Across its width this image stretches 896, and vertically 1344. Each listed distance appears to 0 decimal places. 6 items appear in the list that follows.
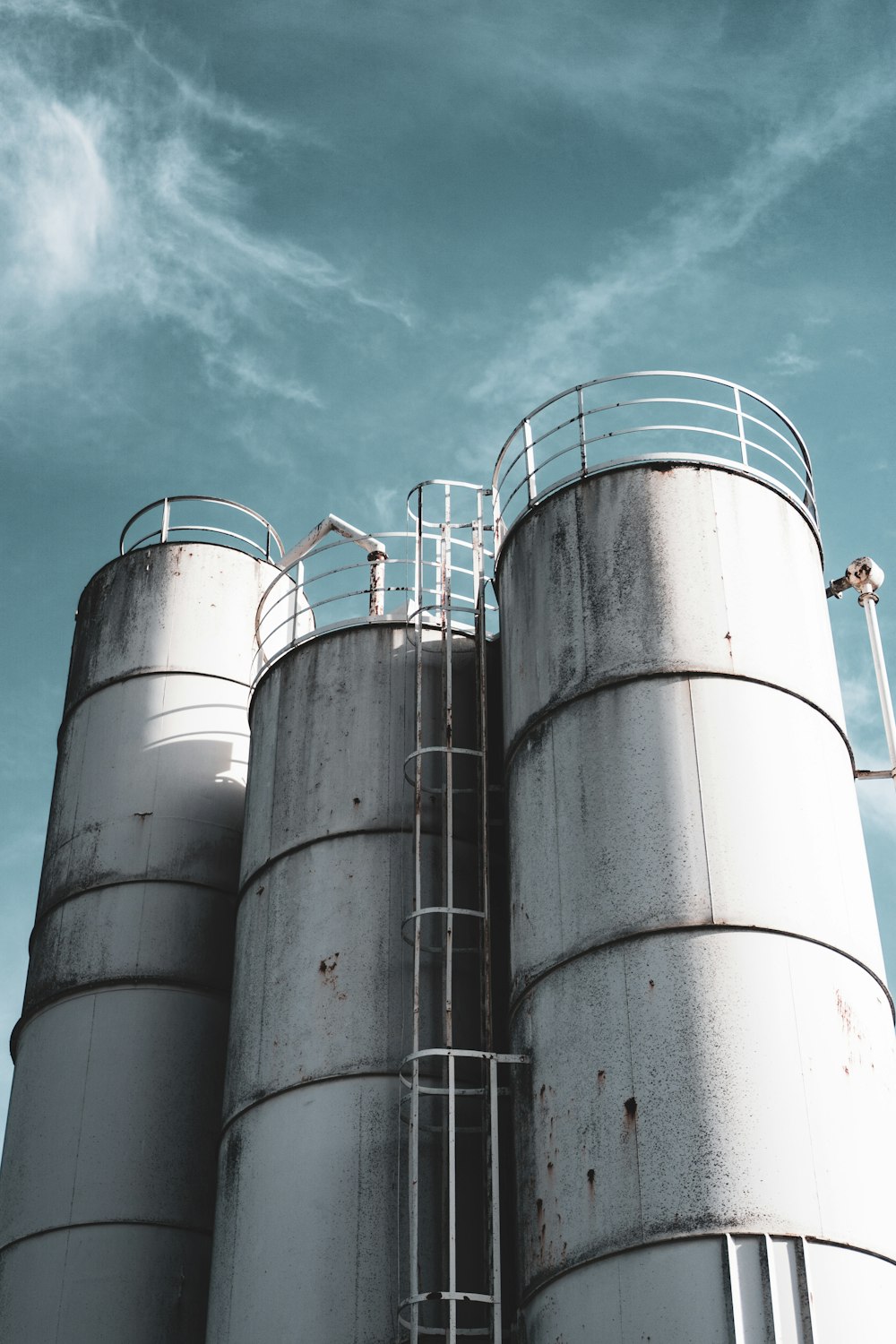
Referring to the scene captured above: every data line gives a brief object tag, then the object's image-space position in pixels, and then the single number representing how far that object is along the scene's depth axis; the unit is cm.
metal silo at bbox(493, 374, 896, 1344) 1079
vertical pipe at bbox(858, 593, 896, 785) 1471
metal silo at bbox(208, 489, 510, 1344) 1321
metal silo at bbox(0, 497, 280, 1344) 1584
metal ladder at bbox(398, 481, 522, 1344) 1261
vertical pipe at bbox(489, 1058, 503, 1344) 1214
